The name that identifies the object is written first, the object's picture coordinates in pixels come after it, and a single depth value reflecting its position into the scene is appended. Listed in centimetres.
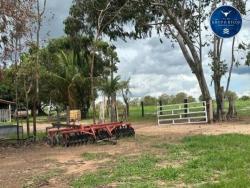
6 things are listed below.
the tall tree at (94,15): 1372
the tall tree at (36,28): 1058
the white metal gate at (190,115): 1287
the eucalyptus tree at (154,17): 1374
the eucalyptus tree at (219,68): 1364
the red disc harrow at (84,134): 869
